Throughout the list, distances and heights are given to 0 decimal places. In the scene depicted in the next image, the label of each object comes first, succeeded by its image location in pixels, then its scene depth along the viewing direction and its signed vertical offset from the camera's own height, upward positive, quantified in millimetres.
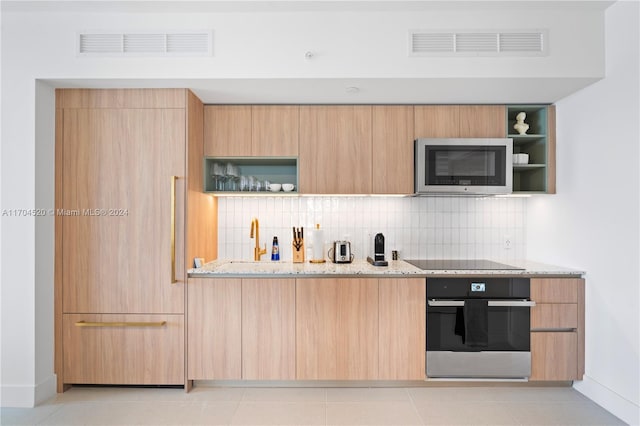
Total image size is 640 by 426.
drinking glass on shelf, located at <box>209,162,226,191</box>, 3152 +290
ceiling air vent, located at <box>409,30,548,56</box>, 2531 +1075
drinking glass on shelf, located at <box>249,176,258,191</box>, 3203 +229
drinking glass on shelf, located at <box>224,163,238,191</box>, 3158 +290
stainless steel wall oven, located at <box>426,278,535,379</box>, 2771 -840
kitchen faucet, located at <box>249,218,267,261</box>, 3357 -249
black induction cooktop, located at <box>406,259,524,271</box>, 2875 -411
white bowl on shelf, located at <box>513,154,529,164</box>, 3143 +420
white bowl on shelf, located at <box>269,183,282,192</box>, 3143 +194
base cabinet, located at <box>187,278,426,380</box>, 2771 -811
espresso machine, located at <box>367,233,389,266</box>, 3145 -290
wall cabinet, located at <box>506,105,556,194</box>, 3105 +547
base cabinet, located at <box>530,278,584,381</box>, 2773 -799
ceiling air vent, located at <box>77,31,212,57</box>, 2541 +1072
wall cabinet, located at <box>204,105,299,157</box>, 3098 +602
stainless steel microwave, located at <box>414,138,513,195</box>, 2990 +343
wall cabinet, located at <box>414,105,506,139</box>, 3098 +702
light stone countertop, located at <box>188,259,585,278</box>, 2758 -420
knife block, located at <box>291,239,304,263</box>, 3266 -340
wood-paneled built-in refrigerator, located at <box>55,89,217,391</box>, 2734 -161
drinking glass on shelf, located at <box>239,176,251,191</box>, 3199 +221
